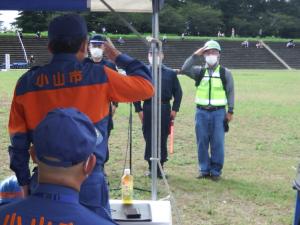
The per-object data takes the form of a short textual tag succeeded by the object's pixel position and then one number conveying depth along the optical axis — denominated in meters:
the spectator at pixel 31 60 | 44.76
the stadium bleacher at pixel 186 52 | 51.62
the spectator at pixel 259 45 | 63.88
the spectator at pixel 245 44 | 62.16
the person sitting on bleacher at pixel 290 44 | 65.81
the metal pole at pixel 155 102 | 4.38
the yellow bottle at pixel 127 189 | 4.74
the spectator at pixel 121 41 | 54.91
